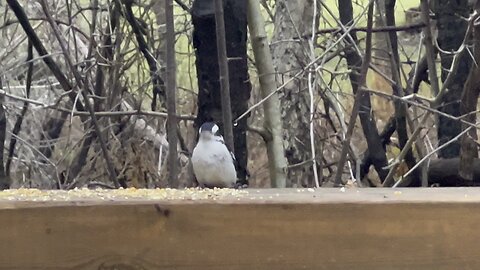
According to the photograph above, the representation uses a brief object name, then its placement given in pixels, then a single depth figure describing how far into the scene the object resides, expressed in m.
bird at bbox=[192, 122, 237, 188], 5.67
